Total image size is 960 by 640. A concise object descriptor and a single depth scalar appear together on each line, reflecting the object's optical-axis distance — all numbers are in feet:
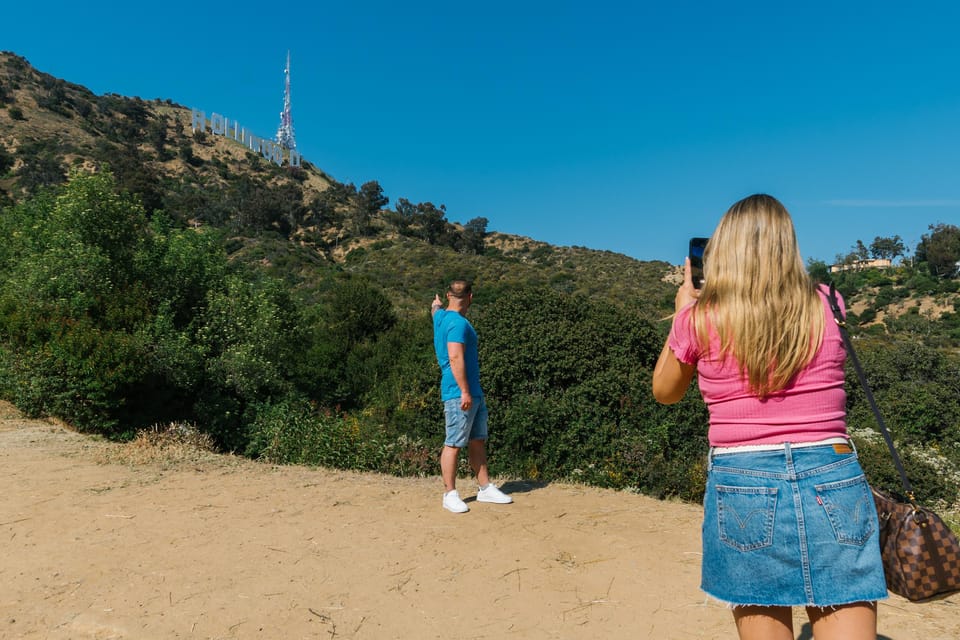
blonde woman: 5.69
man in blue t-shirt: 15.42
